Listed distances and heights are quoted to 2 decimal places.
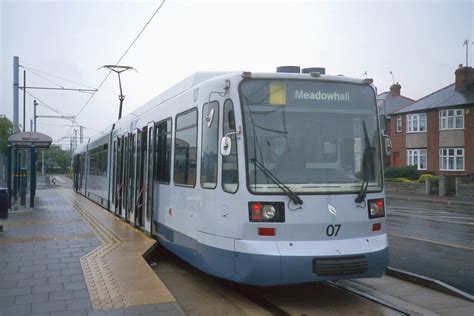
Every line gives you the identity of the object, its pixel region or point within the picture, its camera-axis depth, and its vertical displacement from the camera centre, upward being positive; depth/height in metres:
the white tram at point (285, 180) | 6.23 -0.16
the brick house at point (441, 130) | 38.31 +3.20
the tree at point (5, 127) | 47.30 +3.79
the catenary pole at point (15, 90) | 22.18 +3.42
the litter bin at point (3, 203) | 12.71 -0.97
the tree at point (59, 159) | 122.94 +1.92
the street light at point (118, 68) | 23.54 +4.80
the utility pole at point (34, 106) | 39.68 +4.87
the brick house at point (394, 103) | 45.47 +6.90
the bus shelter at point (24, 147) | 17.64 +0.67
